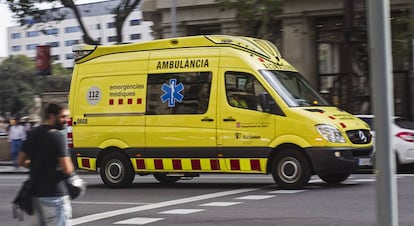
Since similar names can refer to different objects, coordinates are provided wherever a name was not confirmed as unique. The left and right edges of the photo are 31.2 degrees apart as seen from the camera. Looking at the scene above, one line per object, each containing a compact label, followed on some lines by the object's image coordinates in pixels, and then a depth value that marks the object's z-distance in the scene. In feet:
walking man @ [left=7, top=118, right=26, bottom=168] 77.97
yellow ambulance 42.57
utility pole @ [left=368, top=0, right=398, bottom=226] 13.29
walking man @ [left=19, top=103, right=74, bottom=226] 20.02
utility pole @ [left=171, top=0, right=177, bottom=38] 87.45
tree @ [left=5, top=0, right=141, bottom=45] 80.43
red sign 85.35
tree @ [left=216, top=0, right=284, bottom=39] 66.13
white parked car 55.47
